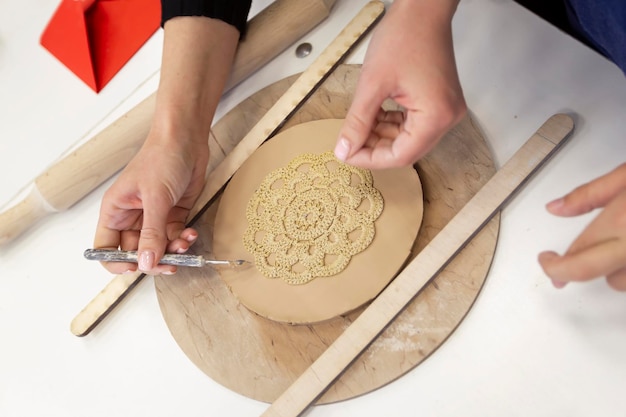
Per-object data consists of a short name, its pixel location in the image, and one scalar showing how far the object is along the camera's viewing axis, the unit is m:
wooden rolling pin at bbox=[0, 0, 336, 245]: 0.92
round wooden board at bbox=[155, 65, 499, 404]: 0.71
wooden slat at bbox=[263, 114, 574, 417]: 0.71
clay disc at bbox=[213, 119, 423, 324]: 0.74
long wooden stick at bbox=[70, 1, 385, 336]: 0.84
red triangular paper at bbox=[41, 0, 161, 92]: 1.06
